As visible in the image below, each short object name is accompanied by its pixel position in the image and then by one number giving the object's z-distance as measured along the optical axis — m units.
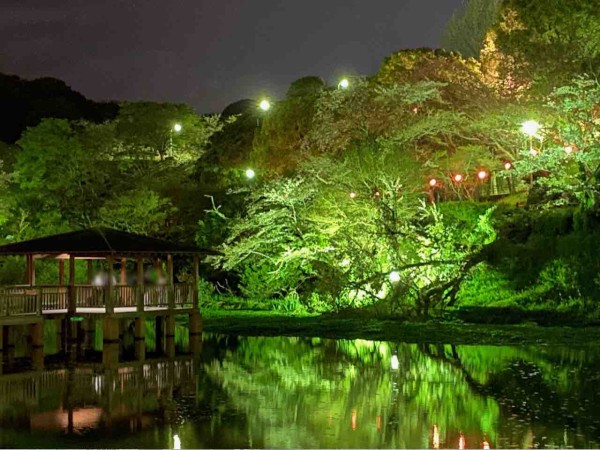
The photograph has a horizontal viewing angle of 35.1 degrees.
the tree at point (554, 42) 38.94
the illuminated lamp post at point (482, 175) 43.47
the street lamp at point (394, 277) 34.75
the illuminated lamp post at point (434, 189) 43.96
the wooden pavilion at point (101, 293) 27.16
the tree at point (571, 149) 33.31
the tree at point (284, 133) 51.81
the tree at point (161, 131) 61.56
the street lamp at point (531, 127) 37.09
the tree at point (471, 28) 55.84
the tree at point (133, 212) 48.38
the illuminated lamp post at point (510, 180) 41.34
